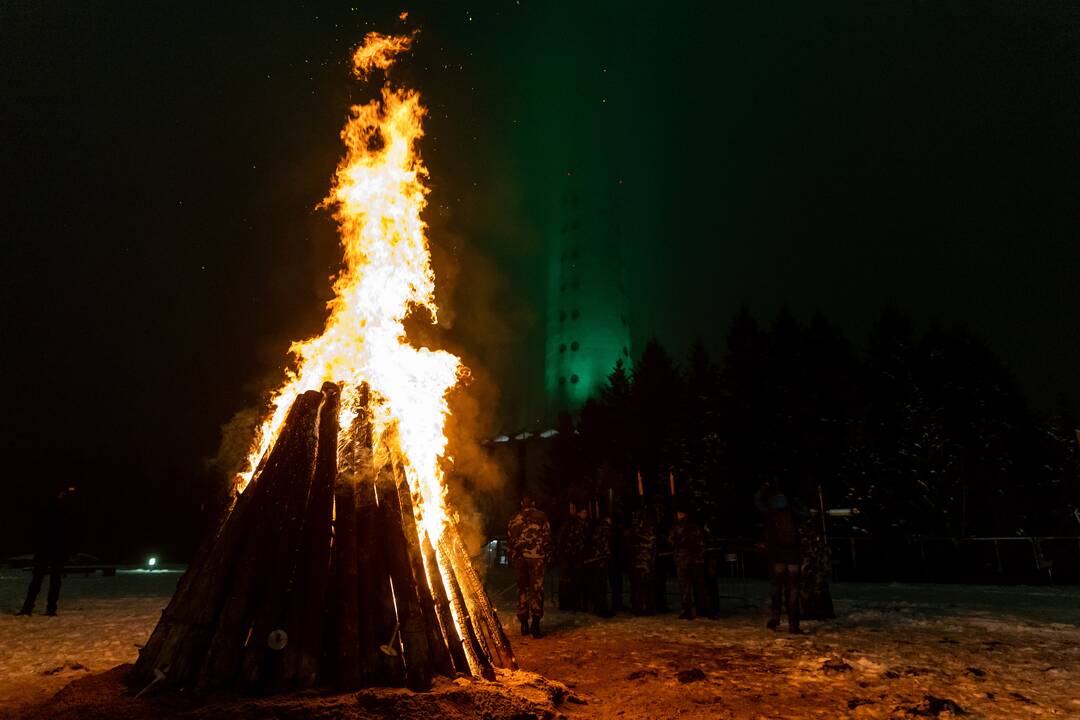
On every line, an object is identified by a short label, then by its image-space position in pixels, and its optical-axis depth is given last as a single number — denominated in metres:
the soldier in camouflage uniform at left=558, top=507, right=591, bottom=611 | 14.30
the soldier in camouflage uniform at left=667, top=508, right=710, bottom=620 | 12.70
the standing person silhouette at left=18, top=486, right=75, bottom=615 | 11.78
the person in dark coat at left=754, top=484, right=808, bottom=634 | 10.38
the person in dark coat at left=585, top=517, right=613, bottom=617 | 13.38
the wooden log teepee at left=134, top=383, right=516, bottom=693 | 5.87
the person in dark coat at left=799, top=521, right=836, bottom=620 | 11.98
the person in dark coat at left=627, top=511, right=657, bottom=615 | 13.50
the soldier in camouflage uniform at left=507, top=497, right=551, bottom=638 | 10.75
